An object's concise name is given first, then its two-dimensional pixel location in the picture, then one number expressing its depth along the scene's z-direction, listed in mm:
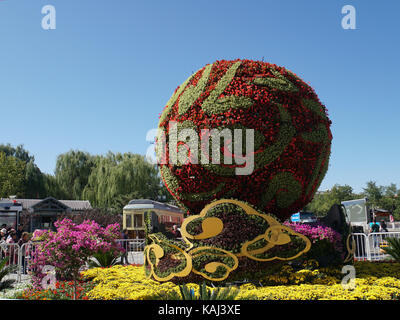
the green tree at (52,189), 39656
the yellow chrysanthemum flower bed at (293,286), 5820
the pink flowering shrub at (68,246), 7281
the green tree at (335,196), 45844
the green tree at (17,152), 47344
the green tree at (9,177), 35625
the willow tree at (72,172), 40062
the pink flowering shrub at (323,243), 7414
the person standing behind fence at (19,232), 14205
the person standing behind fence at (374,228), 15852
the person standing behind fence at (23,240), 12242
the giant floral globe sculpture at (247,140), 7266
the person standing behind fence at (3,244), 11253
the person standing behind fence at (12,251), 11291
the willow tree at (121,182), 35406
